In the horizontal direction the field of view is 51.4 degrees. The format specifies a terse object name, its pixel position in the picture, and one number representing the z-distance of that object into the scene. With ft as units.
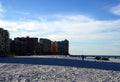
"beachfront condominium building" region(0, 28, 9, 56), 197.13
